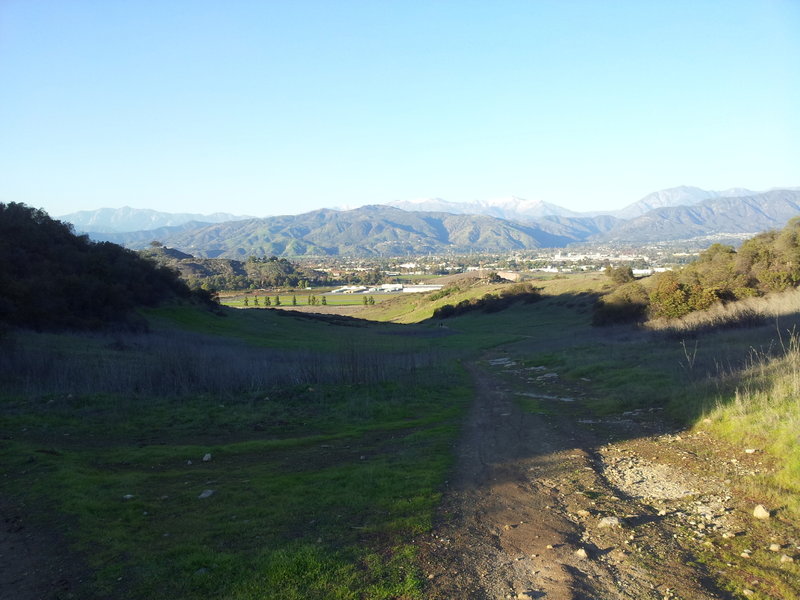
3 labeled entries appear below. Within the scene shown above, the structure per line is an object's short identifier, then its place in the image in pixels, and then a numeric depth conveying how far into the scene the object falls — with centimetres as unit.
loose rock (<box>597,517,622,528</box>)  674
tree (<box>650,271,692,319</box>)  3444
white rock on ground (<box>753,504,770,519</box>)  678
